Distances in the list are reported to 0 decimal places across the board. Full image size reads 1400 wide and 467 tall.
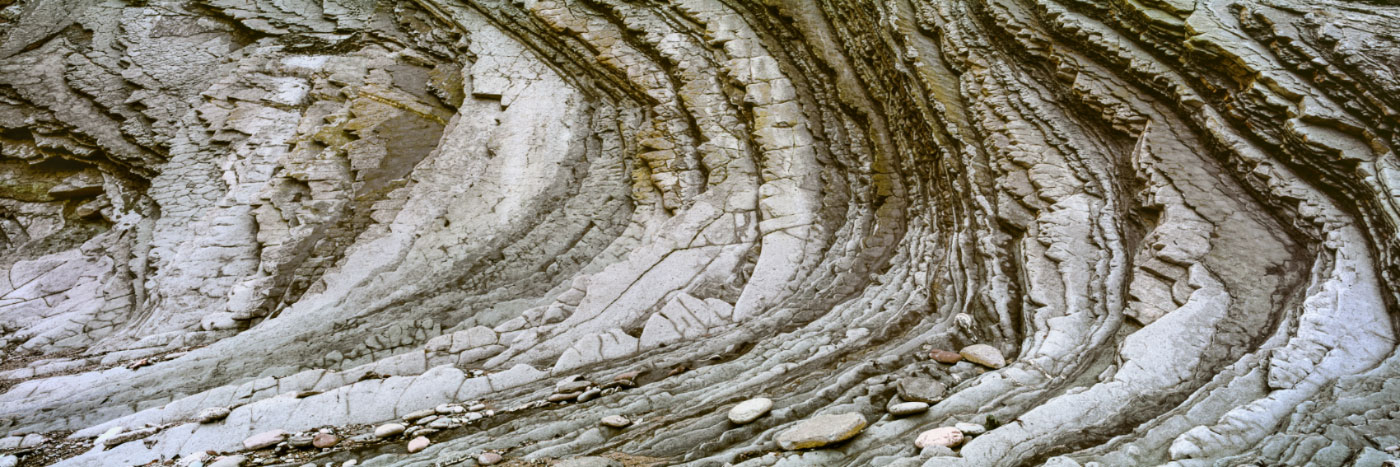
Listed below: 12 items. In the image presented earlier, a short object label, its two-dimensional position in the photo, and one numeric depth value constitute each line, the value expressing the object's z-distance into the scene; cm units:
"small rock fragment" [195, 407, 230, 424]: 402
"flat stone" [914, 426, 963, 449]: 294
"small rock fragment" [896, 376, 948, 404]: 341
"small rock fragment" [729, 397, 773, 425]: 340
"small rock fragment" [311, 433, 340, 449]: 377
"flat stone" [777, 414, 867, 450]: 308
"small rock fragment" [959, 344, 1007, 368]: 383
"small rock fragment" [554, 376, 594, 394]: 419
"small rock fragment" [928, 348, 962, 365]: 391
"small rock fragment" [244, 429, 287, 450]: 382
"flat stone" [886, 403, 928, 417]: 326
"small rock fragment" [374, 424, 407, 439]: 381
